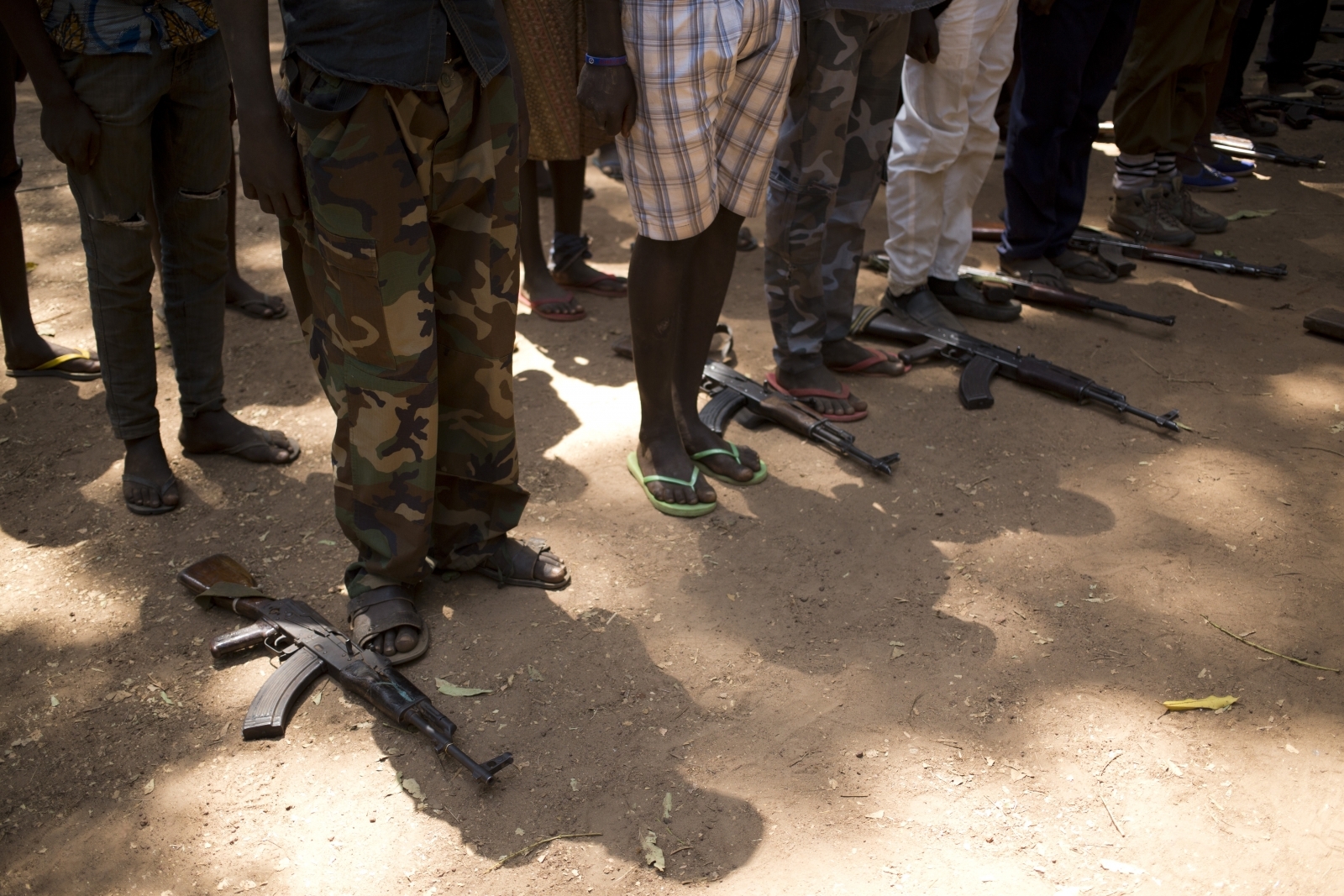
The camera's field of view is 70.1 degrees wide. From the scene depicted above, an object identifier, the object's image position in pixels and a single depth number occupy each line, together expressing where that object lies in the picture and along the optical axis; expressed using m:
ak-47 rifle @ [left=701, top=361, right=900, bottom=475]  3.25
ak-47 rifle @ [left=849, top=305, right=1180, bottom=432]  3.49
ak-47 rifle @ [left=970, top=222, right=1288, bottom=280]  4.50
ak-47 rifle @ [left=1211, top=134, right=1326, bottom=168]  5.84
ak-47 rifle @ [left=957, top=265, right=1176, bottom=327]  4.08
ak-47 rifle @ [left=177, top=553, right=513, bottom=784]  2.10
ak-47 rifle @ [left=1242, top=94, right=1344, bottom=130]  6.47
